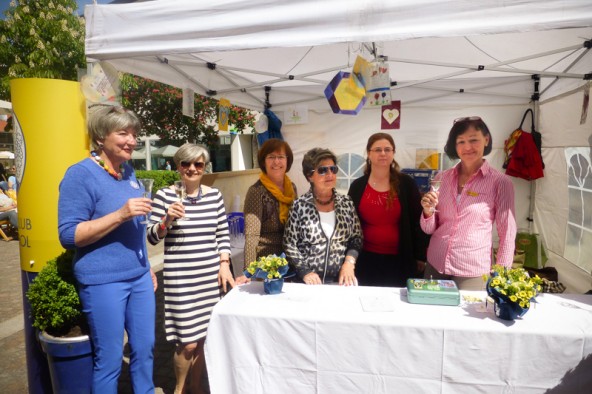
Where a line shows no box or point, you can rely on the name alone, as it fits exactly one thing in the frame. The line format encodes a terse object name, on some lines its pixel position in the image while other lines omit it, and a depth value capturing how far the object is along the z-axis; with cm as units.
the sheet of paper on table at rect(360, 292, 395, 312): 169
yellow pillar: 215
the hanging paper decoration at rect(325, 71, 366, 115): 254
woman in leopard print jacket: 217
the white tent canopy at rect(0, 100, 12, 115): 717
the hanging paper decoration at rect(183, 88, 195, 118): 397
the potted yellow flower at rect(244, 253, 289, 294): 187
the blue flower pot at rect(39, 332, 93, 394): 193
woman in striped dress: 217
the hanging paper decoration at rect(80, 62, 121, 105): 222
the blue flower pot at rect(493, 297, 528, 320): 153
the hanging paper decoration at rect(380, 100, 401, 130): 495
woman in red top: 254
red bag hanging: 448
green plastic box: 173
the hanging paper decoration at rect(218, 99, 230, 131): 463
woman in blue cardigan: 166
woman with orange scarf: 242
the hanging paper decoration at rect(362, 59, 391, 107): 251
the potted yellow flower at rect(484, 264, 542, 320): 150
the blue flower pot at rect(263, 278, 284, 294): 189
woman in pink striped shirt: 199
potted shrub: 194
